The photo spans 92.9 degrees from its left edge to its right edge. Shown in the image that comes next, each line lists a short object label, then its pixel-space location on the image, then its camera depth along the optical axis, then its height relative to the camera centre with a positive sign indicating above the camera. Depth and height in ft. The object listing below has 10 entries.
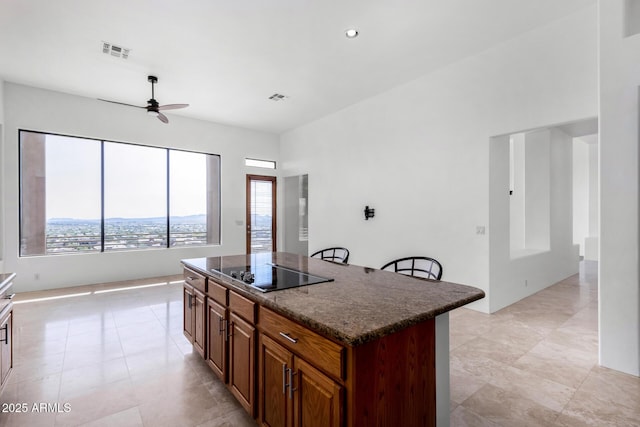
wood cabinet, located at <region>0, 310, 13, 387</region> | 6.50 -2.99
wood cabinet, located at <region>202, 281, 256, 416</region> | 5.97 -2.81
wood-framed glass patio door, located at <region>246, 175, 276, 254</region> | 24.86 +0.05
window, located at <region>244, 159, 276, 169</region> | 24.81 +4.23
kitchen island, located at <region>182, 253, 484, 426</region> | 3.97 -2.11
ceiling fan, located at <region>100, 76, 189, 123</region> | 14.33 +5.07
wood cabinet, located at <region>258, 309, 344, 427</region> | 4.09 -2.53
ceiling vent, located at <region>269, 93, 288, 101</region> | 17.67 +6.89
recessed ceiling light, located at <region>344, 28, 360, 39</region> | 11.27 +6.80
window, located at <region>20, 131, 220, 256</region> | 17.15 +1.13
